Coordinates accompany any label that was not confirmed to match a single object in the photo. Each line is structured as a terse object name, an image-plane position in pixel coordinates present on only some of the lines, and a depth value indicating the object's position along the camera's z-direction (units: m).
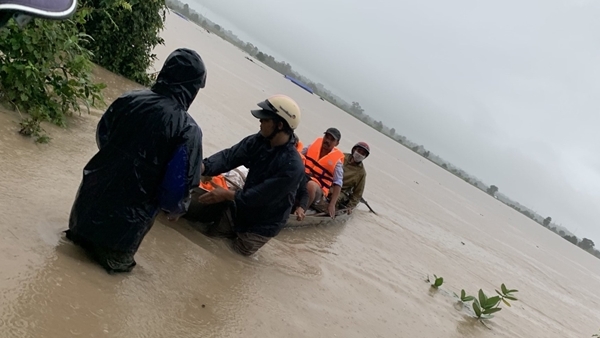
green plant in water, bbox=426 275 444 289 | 8.65
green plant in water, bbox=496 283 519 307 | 8.37
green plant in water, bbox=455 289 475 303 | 8.28
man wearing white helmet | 5.09
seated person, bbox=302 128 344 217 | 8.32
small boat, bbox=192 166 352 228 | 6.09
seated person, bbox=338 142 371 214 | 9.09
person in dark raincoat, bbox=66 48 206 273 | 3.53
